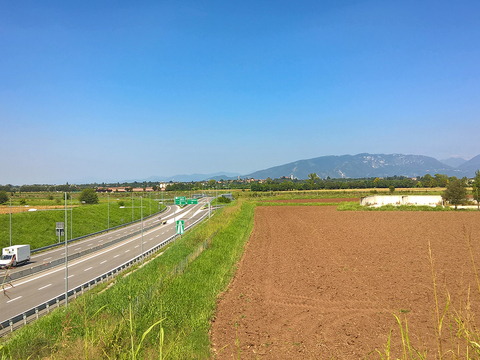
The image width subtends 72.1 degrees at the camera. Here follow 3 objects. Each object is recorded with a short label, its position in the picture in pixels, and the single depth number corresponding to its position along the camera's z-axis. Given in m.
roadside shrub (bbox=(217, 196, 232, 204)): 109.29
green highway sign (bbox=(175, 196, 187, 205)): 60.28
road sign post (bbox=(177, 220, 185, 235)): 38.84
